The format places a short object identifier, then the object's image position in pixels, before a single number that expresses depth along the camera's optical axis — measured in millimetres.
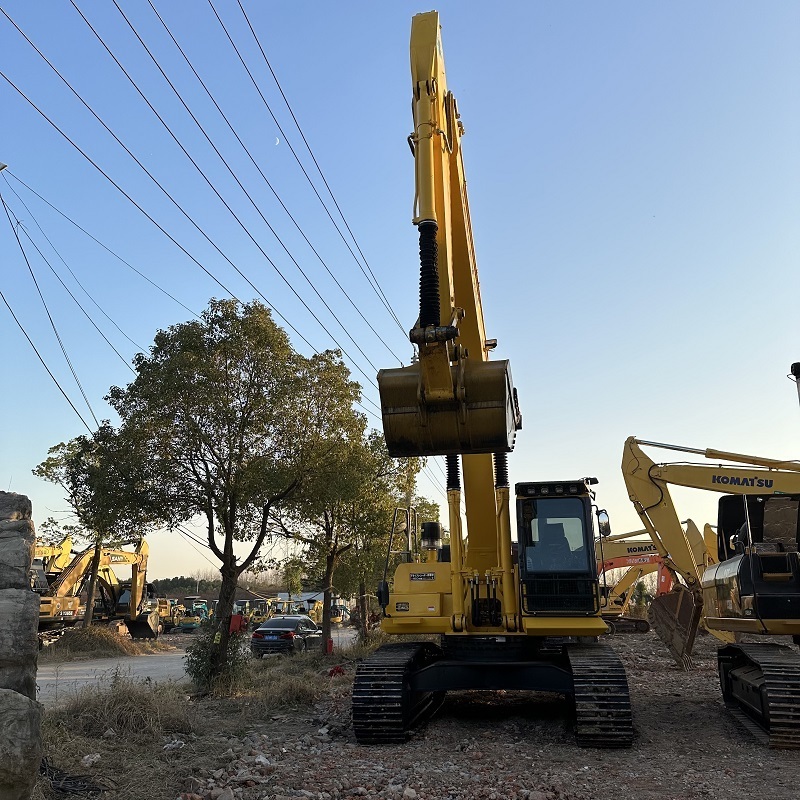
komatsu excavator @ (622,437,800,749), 8750
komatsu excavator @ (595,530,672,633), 25953
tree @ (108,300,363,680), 13883
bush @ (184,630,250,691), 12320
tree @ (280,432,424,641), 16688
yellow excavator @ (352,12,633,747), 7617
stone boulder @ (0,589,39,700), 4766
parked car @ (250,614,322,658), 22594
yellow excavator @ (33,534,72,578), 23781
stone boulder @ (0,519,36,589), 4984
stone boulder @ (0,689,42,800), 4477
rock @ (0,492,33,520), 5203
